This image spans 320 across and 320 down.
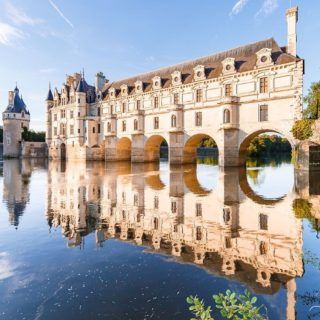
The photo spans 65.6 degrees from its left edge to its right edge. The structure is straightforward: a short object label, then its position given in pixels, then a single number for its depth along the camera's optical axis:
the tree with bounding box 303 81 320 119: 30.91
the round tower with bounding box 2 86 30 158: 66.12
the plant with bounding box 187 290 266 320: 2.10
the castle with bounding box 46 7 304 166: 25.81
